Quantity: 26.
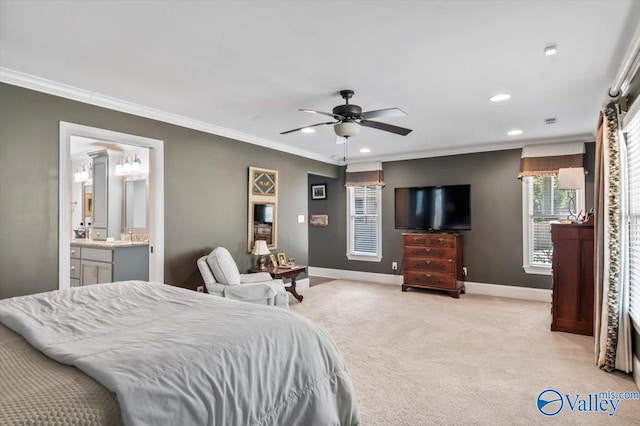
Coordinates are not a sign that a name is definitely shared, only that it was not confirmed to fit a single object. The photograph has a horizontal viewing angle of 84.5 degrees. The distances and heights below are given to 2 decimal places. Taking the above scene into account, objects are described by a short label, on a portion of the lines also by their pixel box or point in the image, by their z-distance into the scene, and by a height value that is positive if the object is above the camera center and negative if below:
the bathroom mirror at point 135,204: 5.75 +0.15
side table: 4.84 -0.83
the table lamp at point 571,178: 4.05 +0.44
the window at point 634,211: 2.69 +0.05
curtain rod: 2.27 +1.09
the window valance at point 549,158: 5.09 +0.86
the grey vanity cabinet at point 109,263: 4.43 -0.66
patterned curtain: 2.86 -0.35
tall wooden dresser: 3.73 -0.67
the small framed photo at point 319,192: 7.60 +0.49
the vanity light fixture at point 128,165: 5.46 +0.74
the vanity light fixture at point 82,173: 6.29 +0.71
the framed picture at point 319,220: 7.58 -0.12
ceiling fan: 3.22 +0.89
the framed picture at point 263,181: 5.16 +0.49
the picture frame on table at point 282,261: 5.30 -0.72
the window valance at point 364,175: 6.83 +0.80
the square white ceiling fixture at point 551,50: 2.40 +1.16
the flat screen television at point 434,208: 5.89 +0.13
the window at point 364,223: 6.95 -0.17
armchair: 3.80 -0.79
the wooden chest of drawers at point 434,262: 5.61 -0.77
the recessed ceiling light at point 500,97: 3.38 +1.16
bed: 1.09 -0.56
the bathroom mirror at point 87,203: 6.29 +0.17
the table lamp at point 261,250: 4.95 -0.51
